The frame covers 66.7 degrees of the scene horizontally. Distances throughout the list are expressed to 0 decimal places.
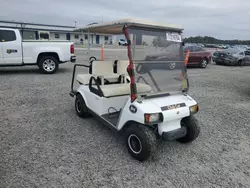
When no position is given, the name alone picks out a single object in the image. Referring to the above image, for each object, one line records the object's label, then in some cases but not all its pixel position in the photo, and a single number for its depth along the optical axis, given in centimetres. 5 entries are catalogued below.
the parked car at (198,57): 1196
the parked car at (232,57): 1427
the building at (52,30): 2967
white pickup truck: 757
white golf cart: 257
